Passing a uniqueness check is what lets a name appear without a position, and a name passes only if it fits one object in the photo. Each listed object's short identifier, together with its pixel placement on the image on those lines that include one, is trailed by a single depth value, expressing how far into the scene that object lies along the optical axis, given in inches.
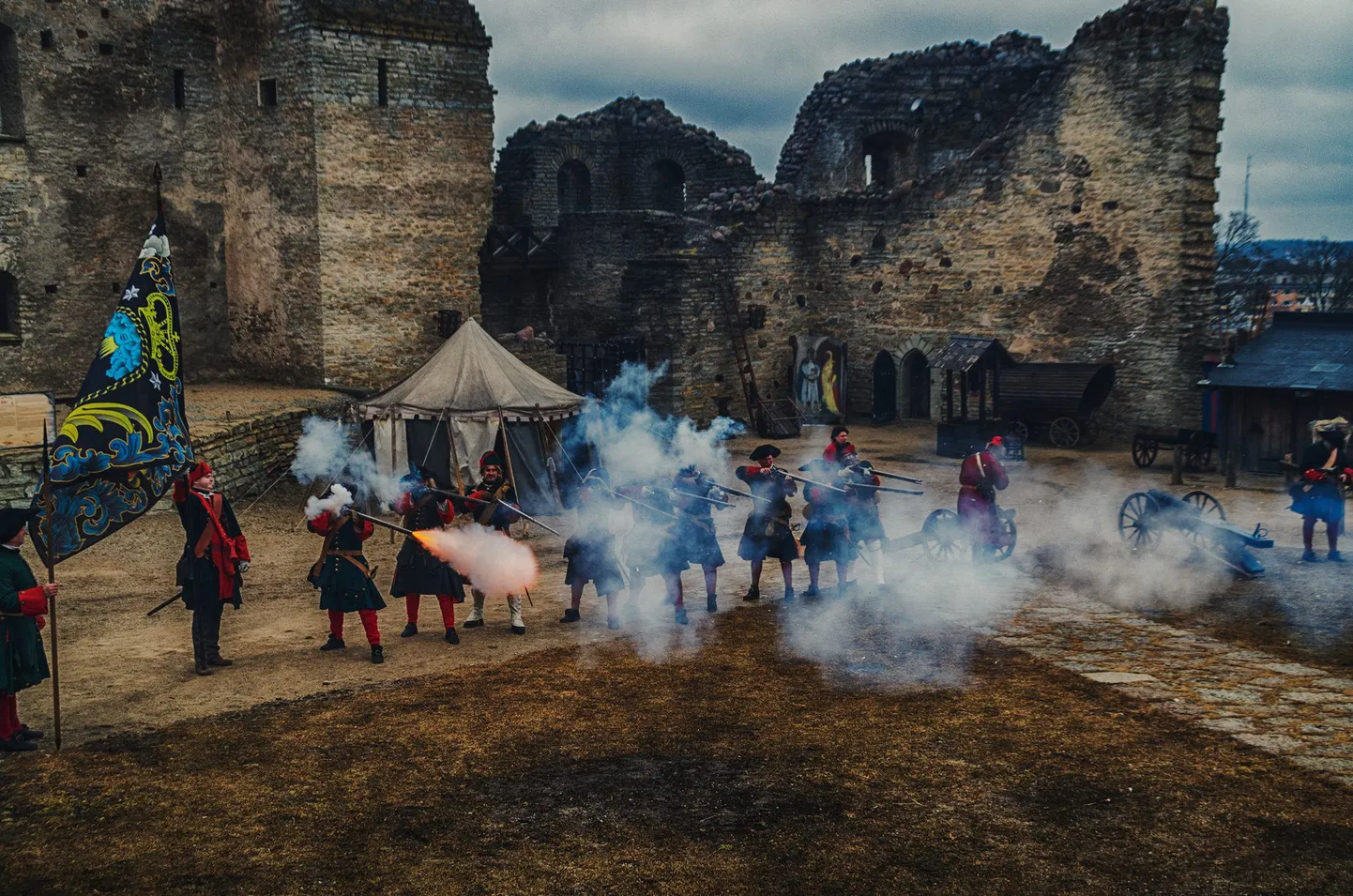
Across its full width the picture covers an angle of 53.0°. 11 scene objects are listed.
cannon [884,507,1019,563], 513.7
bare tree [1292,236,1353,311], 1568.7
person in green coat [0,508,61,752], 313.0
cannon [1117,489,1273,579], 488.7
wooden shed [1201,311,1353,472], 666.2
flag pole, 310.7
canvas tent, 621.6
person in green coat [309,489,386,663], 390.9
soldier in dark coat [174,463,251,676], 380.2
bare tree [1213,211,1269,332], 1487.2
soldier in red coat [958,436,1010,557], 499.8
